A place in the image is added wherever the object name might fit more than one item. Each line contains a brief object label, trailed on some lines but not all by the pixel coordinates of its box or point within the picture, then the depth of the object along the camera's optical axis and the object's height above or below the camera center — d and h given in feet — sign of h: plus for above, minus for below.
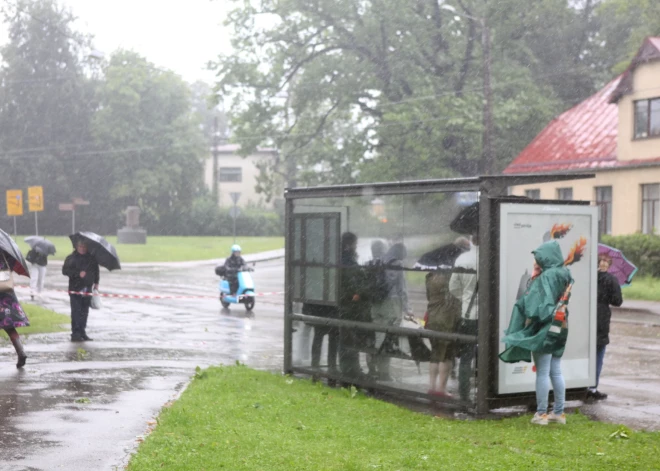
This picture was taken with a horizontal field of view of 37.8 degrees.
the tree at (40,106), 234.58 +28.09
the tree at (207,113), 425.28 +48.94
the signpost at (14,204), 122.11 +2.11
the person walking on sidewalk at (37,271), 79.36 -4.42
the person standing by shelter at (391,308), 34.42 -3.02
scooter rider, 75.46 -3.51
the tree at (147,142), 241.76 +20.55
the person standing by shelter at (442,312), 31.81 -2.89
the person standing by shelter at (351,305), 36.17 -3.07
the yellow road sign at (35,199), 129.39 +2.91
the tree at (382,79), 126.21 +20.07
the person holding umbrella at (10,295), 39.68 -3.11
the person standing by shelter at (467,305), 31.14 -2.59
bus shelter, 30.83 -1.98
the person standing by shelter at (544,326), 28.73 -3.03
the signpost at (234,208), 160.88 +2.54
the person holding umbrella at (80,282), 52.42 -3.36
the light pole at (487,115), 91.91 +10.56
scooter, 74.18 -5.33
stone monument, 202.69 -2.39
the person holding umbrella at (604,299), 35.54 -2.66
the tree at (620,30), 140.05 +30.81
